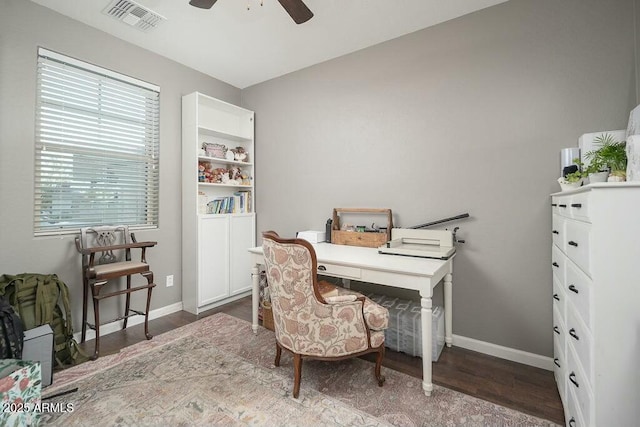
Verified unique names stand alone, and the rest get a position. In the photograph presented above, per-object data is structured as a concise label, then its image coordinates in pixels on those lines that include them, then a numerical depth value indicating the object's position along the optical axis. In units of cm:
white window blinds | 221
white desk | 168
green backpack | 188
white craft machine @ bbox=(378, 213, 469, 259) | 209
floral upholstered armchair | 159
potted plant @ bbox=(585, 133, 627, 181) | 123
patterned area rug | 151
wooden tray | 256
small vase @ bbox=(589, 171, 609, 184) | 132
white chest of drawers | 97
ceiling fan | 172
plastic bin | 210
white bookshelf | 299
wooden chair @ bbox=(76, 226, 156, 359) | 215
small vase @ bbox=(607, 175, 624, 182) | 121
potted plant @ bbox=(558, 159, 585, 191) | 148
